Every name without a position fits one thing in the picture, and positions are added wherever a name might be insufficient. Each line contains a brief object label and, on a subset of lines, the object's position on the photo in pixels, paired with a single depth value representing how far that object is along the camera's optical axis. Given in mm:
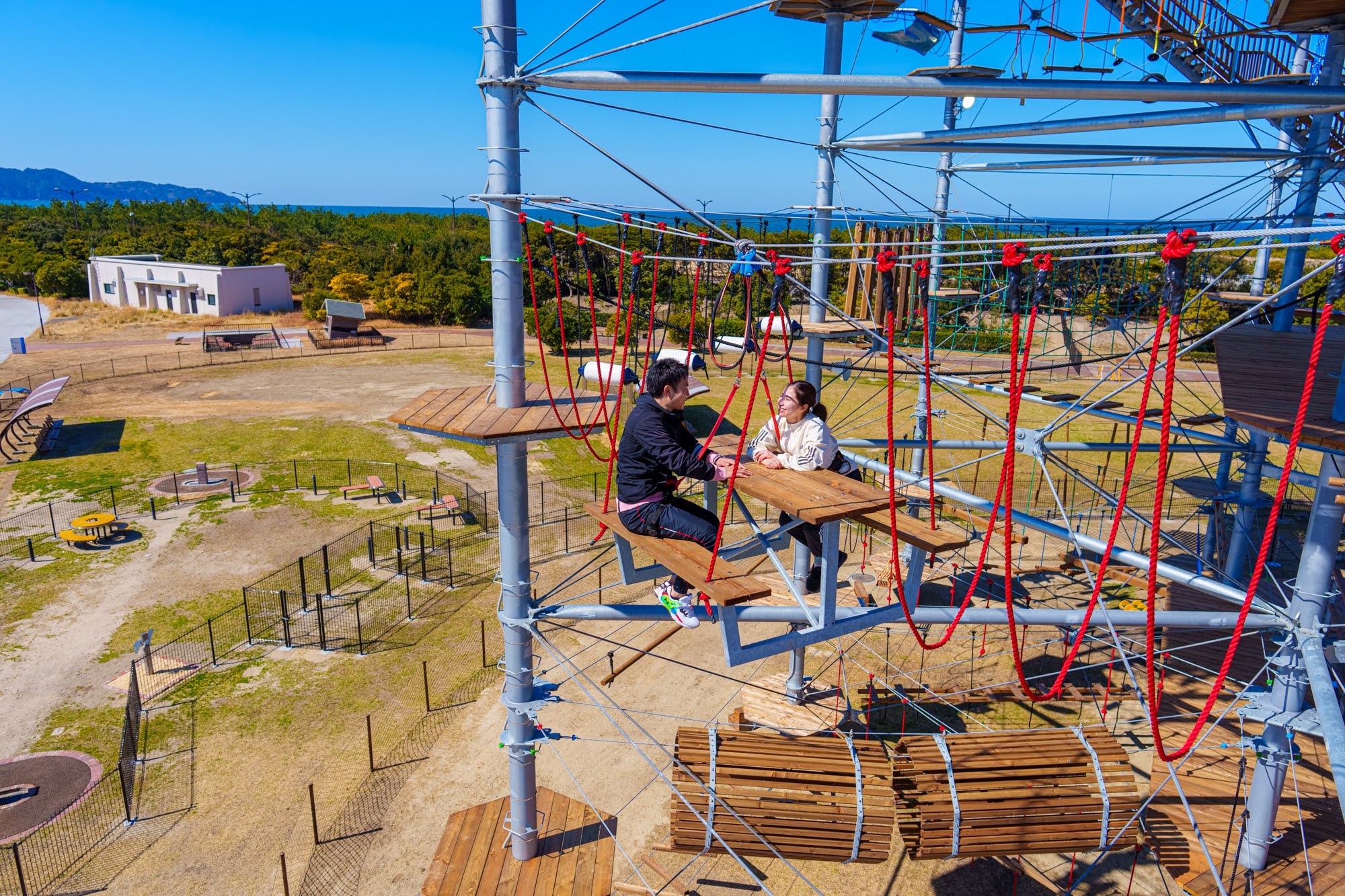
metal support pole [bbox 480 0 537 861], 6664
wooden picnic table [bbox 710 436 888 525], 6094
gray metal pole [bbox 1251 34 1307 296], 13330
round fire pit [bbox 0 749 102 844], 11516
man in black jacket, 7066
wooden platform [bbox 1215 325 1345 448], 7426
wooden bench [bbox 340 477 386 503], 22984
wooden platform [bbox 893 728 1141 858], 8141
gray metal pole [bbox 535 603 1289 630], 7137
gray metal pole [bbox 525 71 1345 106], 6191
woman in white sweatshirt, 7469
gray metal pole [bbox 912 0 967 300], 14289
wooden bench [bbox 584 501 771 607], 6078
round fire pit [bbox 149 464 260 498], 23141
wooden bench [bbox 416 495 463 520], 21719
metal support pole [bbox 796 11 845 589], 11734
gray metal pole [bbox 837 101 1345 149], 7508
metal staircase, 12719
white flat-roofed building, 52031
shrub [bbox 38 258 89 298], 59594
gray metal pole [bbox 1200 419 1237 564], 14203
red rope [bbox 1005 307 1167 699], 5073
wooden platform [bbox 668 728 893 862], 8156
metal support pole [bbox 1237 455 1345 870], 7625
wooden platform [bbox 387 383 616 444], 6832
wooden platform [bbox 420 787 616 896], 8367
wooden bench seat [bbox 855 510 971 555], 6559
